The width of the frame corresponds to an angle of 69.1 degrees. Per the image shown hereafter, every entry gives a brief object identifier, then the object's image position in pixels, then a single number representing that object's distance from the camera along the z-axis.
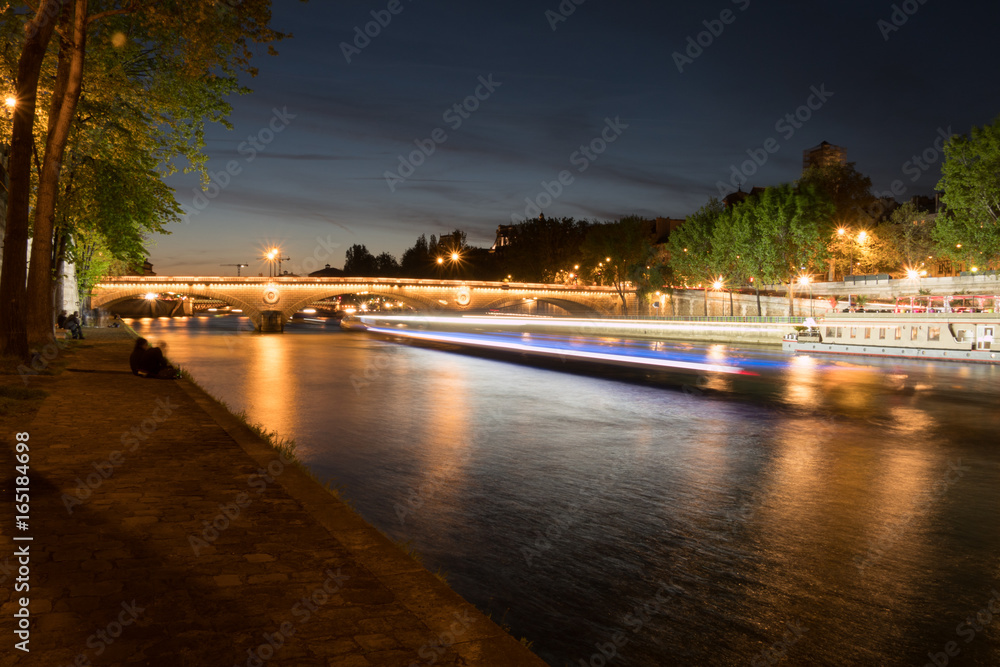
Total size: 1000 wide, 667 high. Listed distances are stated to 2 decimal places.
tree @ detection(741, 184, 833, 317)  66.44
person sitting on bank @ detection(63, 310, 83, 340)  36.72
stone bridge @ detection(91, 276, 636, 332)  89.12
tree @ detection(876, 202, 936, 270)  74.06
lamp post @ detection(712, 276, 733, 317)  80.44
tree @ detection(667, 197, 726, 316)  82.88
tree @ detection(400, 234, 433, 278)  158.38
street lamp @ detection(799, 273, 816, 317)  70.78
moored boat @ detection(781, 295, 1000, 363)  41.03
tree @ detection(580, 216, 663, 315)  101.12
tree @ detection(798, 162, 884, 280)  76.94
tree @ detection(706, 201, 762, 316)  69.38
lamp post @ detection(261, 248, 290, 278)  93.06
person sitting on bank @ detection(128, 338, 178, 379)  18.94
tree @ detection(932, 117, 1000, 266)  50.84
